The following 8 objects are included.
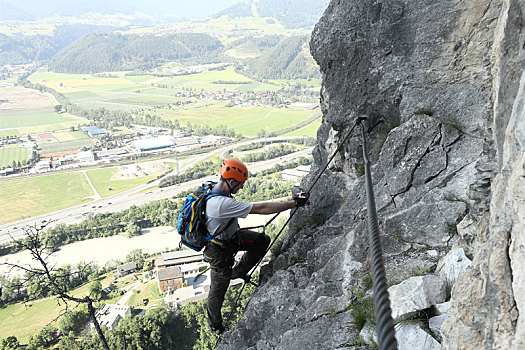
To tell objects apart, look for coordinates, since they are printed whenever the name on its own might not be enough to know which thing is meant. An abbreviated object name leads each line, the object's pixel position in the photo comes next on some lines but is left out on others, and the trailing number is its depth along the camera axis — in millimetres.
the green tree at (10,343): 27577
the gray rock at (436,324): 3248
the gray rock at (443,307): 3347
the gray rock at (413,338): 3203
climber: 5152
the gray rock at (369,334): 3670
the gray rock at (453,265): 3564
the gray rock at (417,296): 3471
